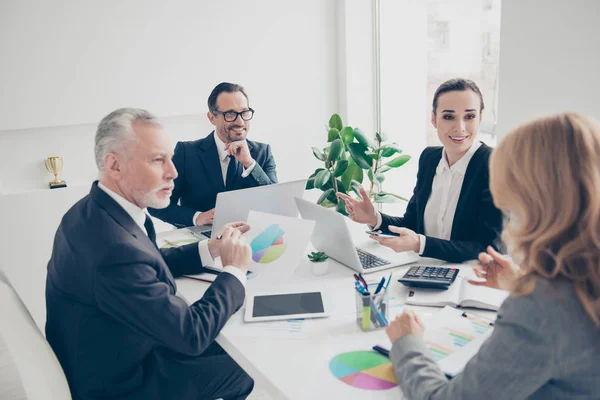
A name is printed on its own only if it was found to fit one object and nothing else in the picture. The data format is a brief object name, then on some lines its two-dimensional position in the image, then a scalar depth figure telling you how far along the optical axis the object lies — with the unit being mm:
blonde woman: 980
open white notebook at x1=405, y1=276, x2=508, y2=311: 1589
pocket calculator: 1735
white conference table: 1270
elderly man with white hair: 1515
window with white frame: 4336
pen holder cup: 1516
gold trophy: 3723
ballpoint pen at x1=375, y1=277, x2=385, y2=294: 1541
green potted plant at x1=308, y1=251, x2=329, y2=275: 1972
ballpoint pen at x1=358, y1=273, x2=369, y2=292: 1563
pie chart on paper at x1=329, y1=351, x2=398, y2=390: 1264
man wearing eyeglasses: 2949
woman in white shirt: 2035
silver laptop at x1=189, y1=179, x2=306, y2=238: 2250
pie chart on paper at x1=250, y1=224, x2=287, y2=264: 1959
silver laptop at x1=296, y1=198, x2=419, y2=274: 1962
